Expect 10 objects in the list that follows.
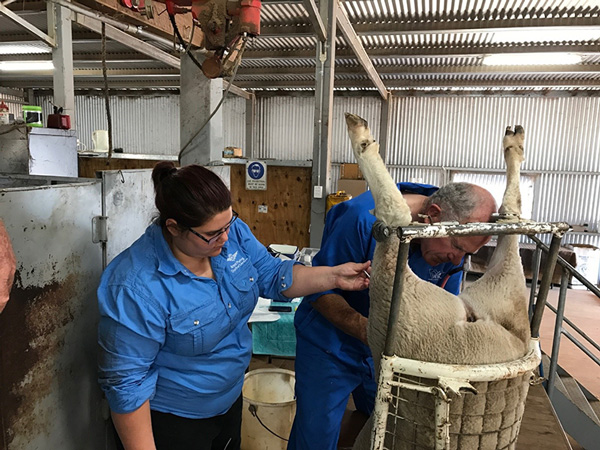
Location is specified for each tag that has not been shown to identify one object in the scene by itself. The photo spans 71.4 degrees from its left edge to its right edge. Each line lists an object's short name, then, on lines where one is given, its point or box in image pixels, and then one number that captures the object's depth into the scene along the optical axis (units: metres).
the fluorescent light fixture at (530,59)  7.07
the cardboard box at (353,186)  7.89
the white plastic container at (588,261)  9.41
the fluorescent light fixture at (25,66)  8.80
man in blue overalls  1.80
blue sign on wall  6.36
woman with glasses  1.41
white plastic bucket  2.65
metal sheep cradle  0.92
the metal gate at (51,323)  1.39
